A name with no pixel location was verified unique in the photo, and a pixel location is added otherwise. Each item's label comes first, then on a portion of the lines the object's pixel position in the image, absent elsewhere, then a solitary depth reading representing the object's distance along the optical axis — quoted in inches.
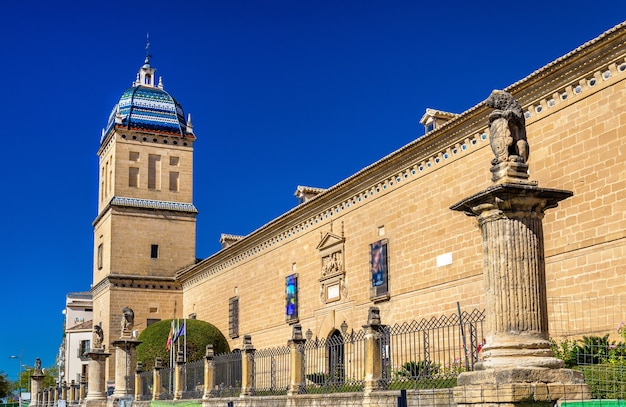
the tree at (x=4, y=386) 2918.1
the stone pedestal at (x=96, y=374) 1079.6
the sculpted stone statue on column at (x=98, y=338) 1131.0
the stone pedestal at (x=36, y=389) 1556.3
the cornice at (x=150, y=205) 1568.7
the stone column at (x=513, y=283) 314.7
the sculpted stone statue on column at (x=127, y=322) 1021.2
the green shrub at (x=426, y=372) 488.7
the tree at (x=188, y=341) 1251.8
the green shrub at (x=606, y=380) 387.5
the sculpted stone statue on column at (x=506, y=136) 343.3
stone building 613.0
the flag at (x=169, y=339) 1195.3
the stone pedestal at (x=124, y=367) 997.2
